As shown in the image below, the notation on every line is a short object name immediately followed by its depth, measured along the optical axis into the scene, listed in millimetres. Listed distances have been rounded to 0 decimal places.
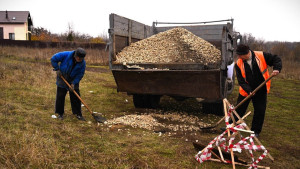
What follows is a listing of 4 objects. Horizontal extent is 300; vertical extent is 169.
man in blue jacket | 5027
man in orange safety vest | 4398
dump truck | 4941
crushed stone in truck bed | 5266
